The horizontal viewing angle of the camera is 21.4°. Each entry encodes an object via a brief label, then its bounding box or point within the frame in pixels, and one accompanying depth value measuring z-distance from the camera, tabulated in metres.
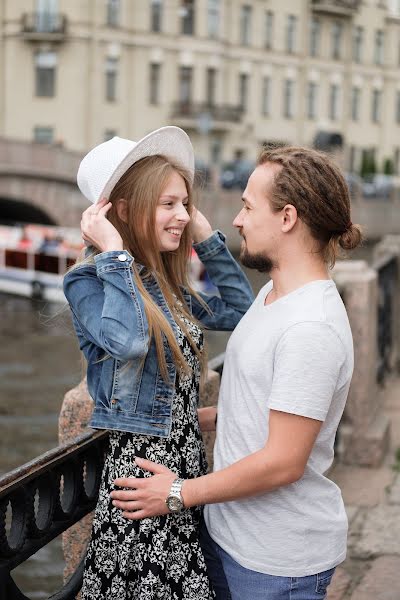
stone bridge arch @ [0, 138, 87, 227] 27.50
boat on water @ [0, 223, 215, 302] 22.93
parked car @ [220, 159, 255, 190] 32.87
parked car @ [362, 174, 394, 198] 37.53
